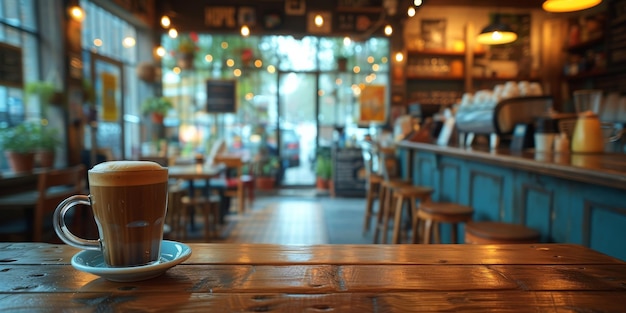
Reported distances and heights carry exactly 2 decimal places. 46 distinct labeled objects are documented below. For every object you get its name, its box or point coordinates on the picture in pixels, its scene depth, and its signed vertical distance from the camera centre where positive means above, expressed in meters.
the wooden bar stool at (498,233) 1.98 -0.46
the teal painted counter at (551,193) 1.64 -0.30
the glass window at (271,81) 7.45 +1.00
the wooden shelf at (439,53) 7.07 +1.43
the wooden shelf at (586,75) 6.24 +0.95
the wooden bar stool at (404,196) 3.45 -0.48
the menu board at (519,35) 7.23 +1.74
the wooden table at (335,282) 0.62 -0.24
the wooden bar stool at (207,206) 4.30 -0.72
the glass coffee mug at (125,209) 0.68 -0.11
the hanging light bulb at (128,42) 6.42 +1.49
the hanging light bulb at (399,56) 6.78 +1.30
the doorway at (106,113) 5.04 +0.35
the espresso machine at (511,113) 3.25 +0.18
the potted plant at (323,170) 7.50 -0.57
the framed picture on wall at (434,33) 7.20 +1.78
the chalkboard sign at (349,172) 7.09 -0.57
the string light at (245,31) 5.79 +1.47
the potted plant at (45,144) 3.80 -0.04
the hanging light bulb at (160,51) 6.55 +1.39
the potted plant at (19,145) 3.60 -0.04
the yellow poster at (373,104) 7.45 +0.59
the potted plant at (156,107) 6.59 +0.50
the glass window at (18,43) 3.89 +0.95
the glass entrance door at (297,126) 7.54 +0.22
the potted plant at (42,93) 4.02 +0.46
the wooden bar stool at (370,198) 4.61 -0.65
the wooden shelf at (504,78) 7.13 +0.99
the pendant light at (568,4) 3.11 +0.99
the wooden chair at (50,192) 2.85 -0.39
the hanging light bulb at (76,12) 4.63 +1.40
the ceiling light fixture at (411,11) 4.82 +1.45
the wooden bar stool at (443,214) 2.67 -0.49
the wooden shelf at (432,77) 7.12 +1.02
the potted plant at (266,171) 7.47 -0.58
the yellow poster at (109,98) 5.48 +0.55
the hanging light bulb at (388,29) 5.41 +1.39
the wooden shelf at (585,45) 6.20 +1.43
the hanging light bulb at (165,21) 5.11 +1.43
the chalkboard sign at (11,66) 3.72 +0.66
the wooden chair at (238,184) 5.57 -0.63
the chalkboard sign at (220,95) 7.39 +0.76
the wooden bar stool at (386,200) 3.92 -0.62
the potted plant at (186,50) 7.09 +1.49
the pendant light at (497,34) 4.43 +1.11
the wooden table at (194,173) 4.03 -0.33
